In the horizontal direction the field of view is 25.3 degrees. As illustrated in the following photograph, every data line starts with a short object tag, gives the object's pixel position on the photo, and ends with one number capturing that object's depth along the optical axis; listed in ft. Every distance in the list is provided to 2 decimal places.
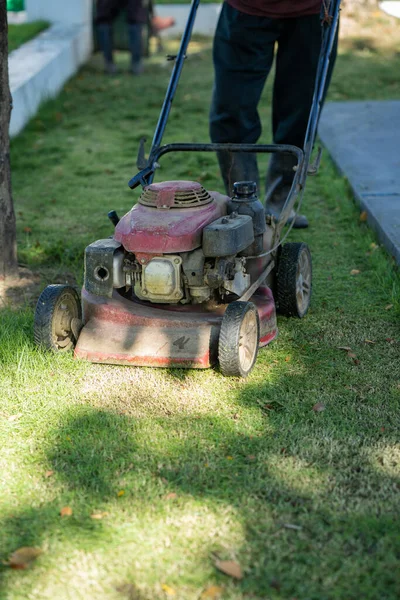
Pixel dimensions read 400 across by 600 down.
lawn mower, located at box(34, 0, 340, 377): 9.06
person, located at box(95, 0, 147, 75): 30.66
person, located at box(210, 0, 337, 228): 12.41
